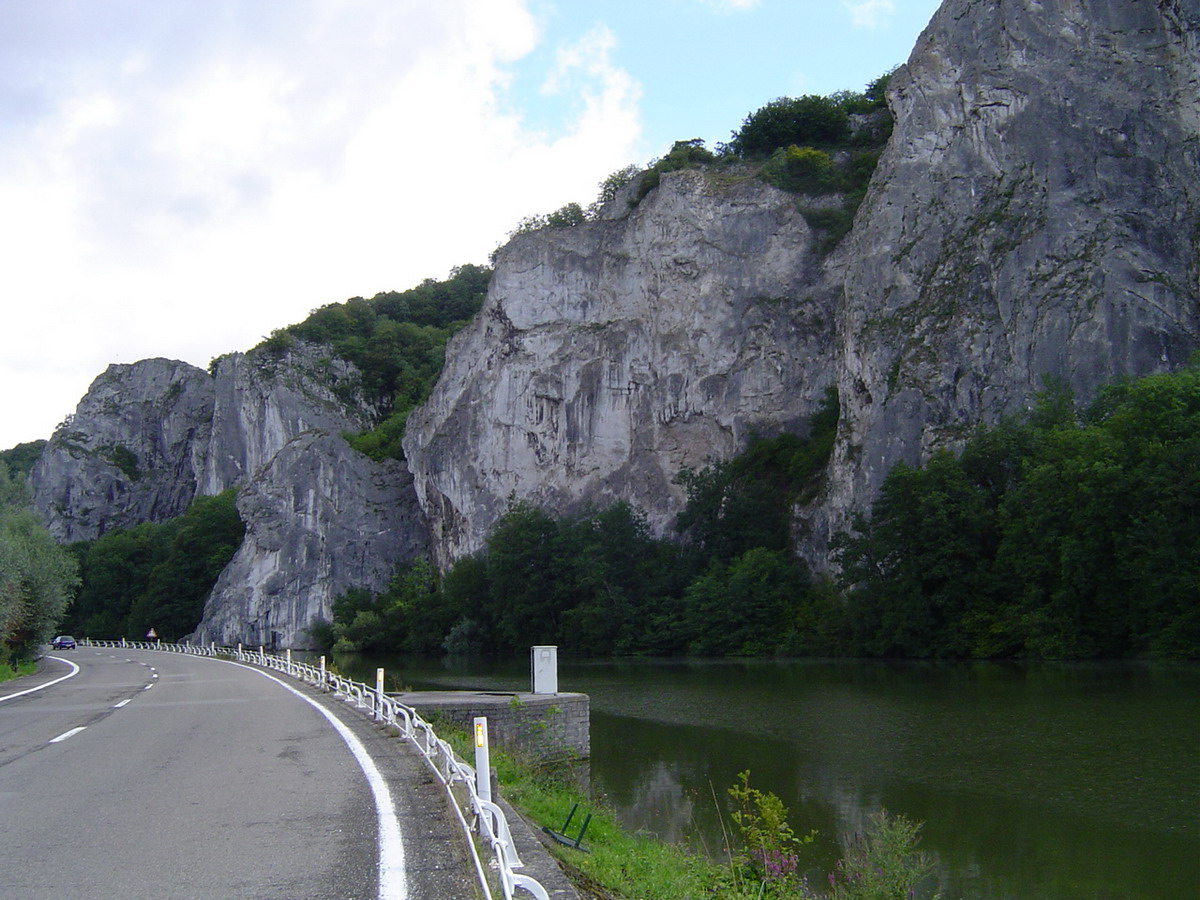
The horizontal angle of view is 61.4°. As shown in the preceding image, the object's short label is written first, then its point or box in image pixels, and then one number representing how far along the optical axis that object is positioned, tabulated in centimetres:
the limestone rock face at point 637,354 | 5956
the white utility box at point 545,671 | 1984
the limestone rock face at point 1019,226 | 4066
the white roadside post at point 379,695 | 1509
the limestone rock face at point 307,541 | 7700
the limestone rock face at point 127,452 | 11250
